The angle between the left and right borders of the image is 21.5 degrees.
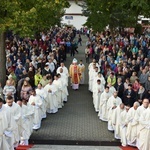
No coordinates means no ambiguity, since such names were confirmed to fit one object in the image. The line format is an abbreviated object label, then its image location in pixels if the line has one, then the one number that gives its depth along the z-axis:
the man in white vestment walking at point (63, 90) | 18.83
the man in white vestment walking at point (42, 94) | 16.26
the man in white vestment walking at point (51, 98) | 17.56
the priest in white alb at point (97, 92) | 17.78
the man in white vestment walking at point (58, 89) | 18.24
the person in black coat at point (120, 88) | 16.98
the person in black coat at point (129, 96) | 15.99
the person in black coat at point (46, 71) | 19.54
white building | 58.50
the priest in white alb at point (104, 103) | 16.53
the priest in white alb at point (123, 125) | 13.91
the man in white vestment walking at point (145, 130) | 13.14
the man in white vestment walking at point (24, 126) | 13.55
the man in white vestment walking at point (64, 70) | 20.33
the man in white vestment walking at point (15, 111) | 12.31
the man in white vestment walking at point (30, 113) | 13.90
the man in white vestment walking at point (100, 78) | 18.36
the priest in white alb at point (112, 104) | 15.20
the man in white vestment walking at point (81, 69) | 21.97
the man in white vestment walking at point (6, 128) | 11.53
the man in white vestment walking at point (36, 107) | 15.27
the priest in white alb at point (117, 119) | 14.33
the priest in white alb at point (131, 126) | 13.66
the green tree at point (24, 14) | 17.39
